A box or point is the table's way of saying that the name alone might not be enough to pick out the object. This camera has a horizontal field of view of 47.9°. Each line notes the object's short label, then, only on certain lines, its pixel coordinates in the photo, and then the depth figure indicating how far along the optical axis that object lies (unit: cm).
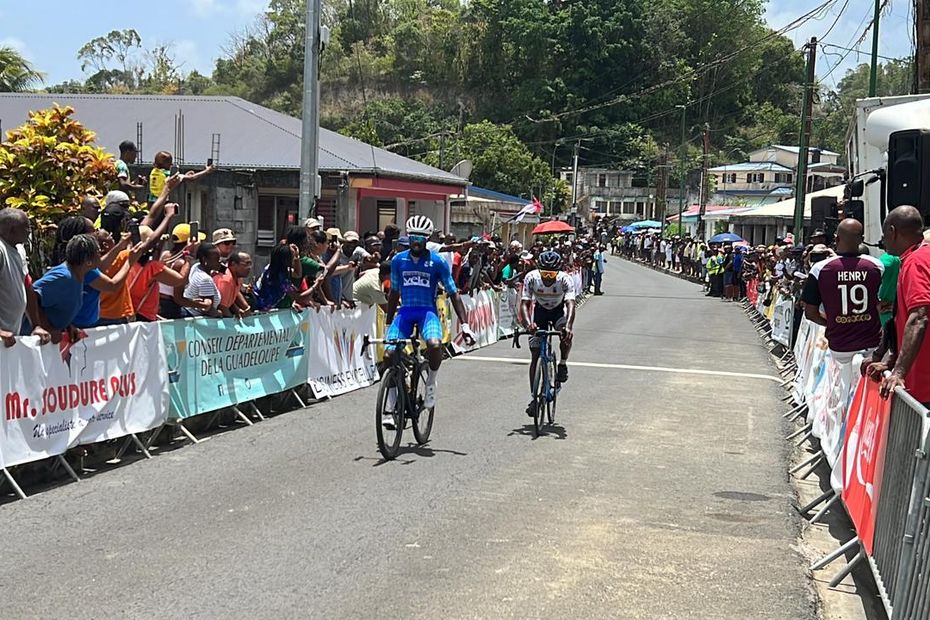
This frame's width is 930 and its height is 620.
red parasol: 4459
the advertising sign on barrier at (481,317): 1964
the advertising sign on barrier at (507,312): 2211
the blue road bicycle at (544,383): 1062
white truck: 1159
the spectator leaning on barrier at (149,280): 979
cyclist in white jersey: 1100
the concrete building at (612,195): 10362
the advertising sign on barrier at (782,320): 1907
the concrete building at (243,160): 2628
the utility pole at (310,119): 1703
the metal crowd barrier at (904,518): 476
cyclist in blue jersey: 975
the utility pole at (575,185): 8941
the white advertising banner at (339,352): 1267
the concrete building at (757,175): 9106
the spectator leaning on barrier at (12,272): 749
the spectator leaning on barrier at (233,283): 1088
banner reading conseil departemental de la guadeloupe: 988
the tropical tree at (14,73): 3456
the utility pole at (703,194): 6298
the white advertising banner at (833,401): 821
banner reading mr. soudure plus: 766
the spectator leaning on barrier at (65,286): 800
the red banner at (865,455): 598
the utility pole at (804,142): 3095
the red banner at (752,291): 3183
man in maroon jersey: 859
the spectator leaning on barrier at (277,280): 1205
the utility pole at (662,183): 7988
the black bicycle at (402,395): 905
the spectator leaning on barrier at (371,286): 1502
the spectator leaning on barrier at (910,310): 596
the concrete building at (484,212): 5069
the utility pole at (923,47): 1750
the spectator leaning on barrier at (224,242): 1130
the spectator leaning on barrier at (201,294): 1055
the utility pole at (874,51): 2483
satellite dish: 3622
